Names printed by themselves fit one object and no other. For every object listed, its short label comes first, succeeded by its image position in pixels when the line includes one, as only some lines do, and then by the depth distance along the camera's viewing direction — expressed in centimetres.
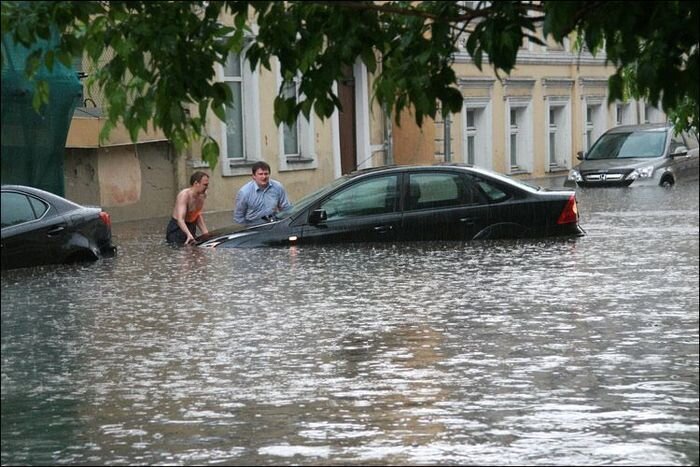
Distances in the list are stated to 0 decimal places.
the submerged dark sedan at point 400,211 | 2019
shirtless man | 2178
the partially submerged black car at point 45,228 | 1834
